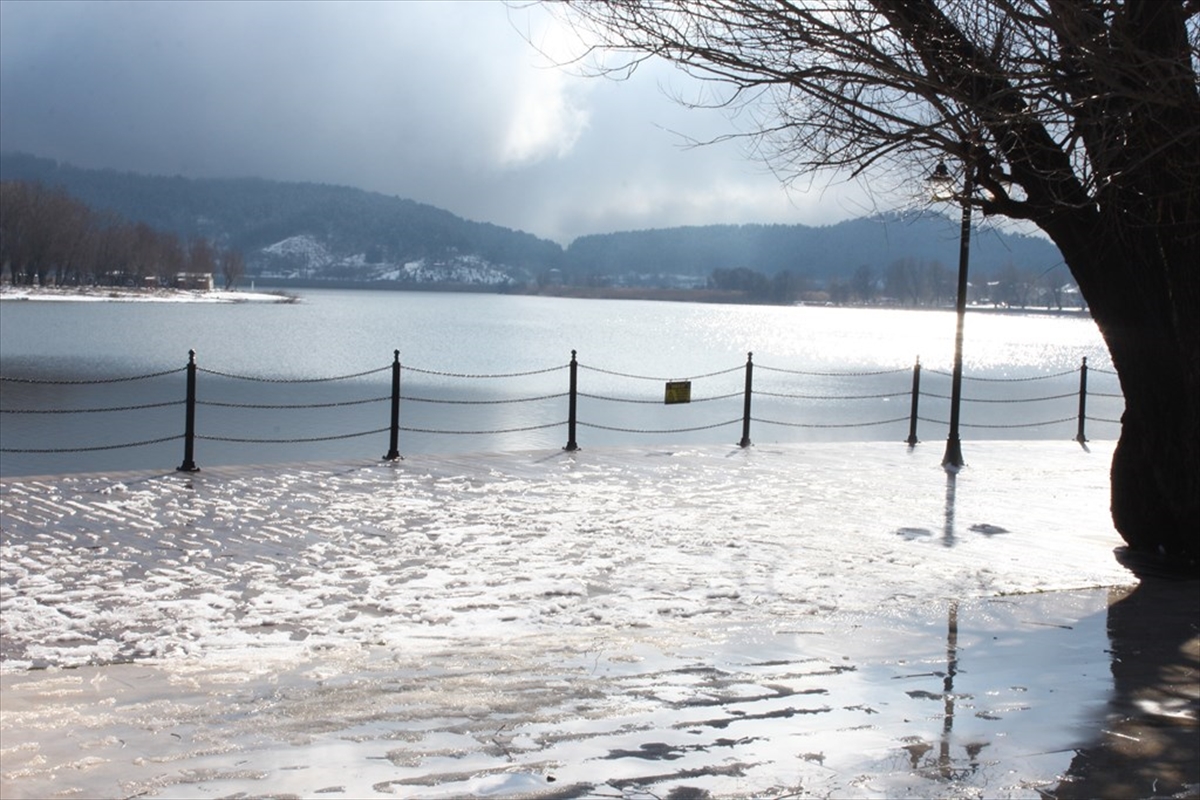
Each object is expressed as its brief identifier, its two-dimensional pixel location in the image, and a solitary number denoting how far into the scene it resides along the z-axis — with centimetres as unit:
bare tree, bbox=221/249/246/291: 17500
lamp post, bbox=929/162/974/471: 1539
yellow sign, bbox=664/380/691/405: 1672
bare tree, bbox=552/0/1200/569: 666
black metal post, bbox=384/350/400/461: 1444
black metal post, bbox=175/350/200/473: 1289
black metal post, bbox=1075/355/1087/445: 1967
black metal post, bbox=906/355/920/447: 1816
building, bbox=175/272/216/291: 14738
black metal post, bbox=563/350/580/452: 1577
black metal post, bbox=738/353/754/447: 1692
